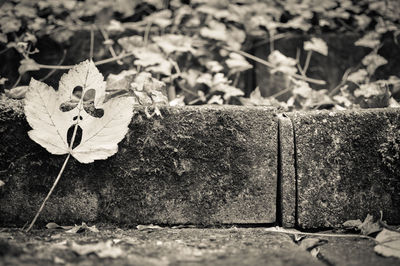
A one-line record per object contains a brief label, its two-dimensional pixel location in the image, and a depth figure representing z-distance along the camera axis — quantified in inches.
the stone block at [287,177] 35.5
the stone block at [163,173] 34.8
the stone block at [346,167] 35.5
